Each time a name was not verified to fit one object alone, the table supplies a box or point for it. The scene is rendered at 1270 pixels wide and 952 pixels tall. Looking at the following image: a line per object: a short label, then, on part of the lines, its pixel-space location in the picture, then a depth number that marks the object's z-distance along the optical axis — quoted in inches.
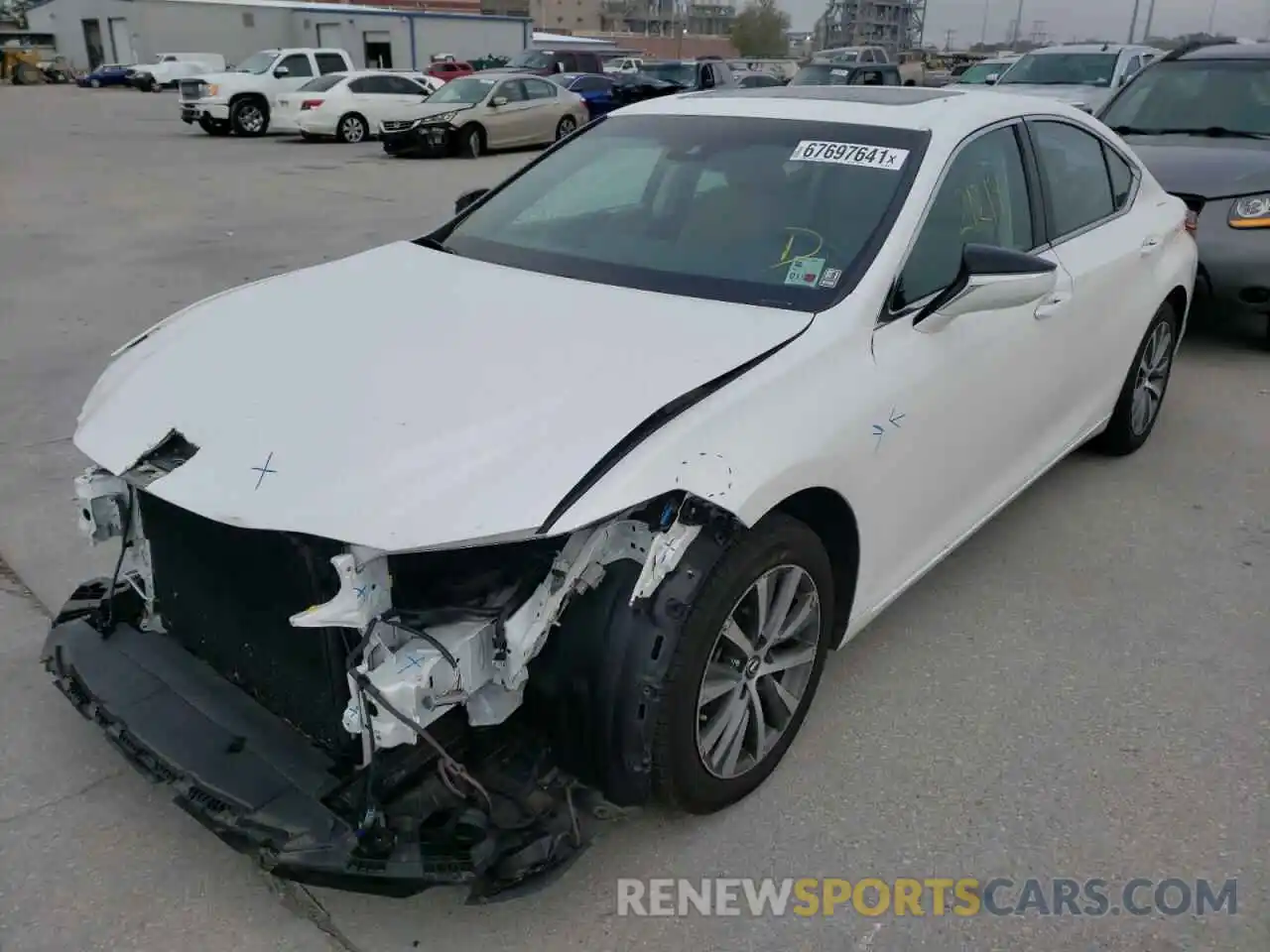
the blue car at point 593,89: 977.5
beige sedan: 747.4
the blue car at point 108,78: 1845.5
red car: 1228.0
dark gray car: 250.7
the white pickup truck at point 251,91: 914.1
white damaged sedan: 87.1
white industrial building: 1888.5
